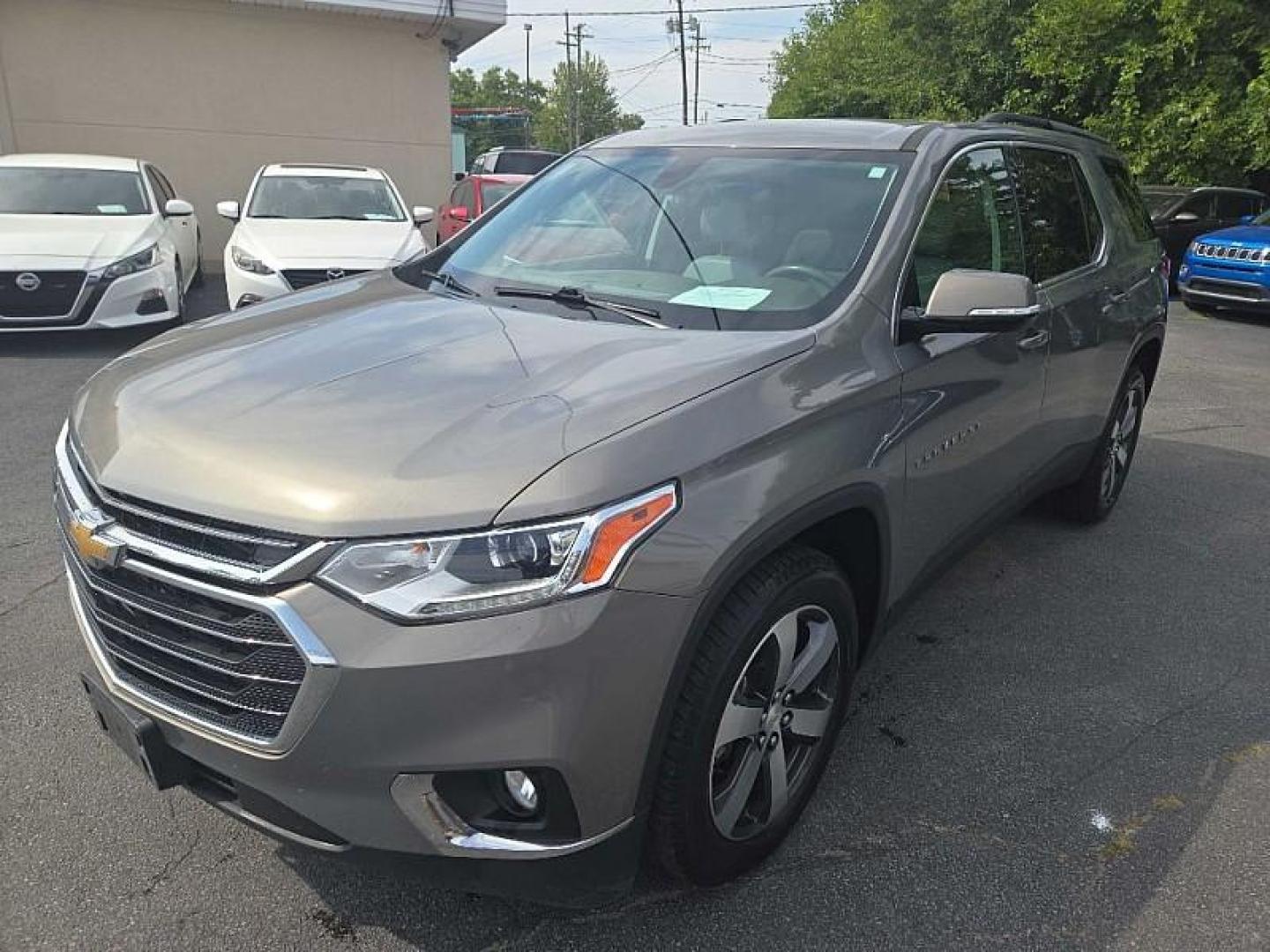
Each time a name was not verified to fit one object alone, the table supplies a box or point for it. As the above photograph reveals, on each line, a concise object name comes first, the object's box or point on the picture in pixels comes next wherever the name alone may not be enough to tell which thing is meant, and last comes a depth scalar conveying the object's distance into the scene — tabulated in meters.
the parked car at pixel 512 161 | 17.83
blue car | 11.10
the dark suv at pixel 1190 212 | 13.12
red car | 12.00
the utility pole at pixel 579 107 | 73.19
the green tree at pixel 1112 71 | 14.52
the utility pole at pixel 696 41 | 48.88
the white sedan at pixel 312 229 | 7.62
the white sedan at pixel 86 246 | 7.43
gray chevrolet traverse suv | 1.72
